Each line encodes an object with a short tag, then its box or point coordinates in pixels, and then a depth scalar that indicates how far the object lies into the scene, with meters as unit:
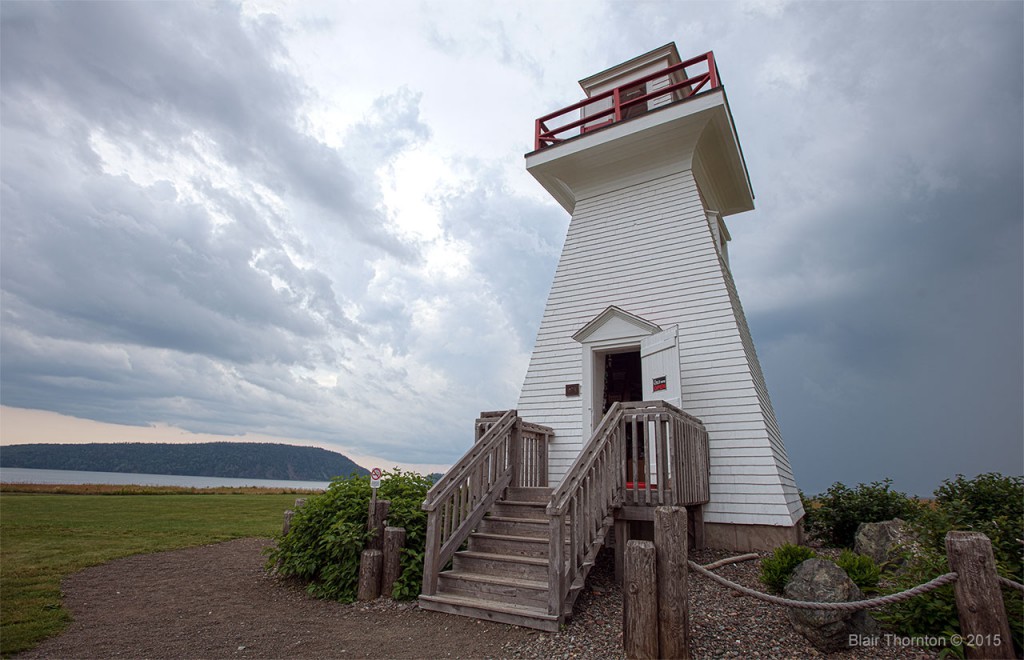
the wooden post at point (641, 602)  3.85
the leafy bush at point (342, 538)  6.00
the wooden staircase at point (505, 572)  4.95
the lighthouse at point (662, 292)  7.70
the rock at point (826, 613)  4.07
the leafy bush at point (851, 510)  8.20
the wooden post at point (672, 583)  3.81
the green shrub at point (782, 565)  4.80
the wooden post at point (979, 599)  3.48
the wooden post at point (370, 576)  5.82
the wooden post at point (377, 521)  6.18
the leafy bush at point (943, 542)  4.03
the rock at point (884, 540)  6.57
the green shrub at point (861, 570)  4.61
